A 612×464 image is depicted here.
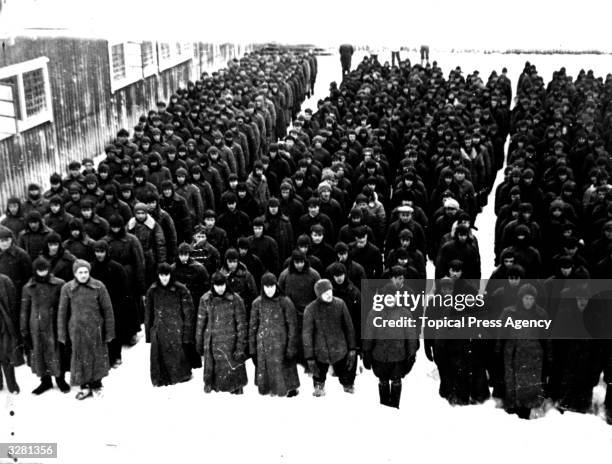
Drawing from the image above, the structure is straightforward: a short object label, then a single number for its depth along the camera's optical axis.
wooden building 11.34
